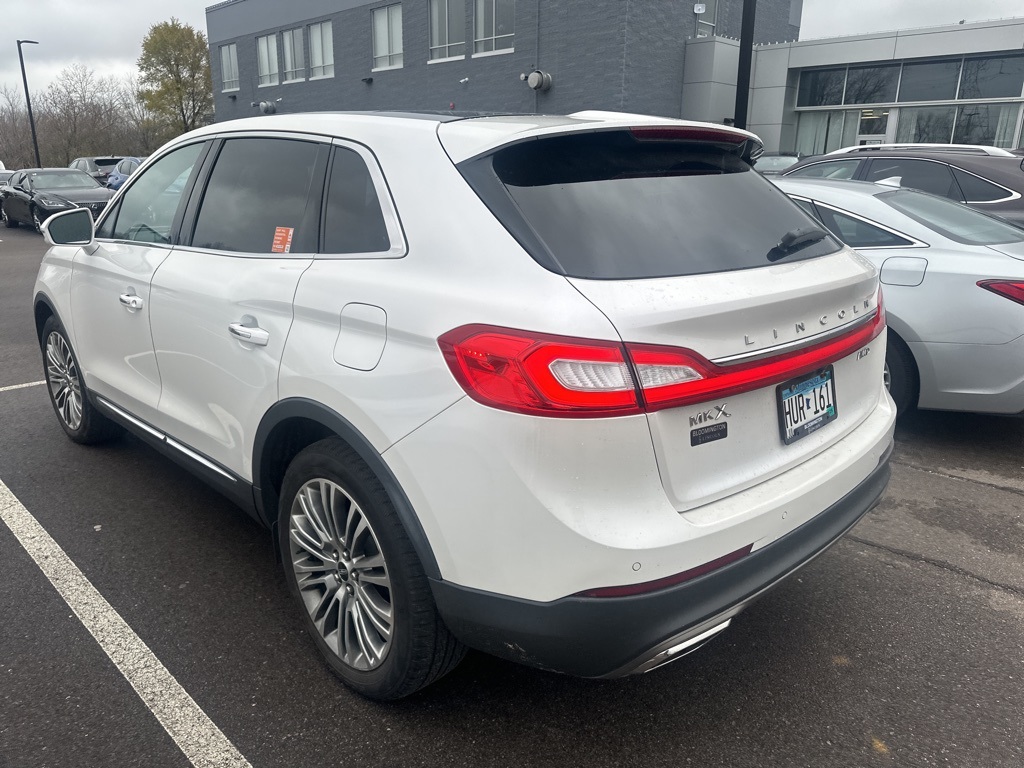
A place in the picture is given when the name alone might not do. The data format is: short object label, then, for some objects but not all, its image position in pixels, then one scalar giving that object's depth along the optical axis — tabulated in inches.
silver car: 173.3
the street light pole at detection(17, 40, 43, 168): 1590.8
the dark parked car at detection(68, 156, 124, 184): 1115.9
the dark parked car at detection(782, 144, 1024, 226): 282.4
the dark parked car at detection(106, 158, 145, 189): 885.2
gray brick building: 948.6
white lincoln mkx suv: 78.2
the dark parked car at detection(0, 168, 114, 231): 730.2
